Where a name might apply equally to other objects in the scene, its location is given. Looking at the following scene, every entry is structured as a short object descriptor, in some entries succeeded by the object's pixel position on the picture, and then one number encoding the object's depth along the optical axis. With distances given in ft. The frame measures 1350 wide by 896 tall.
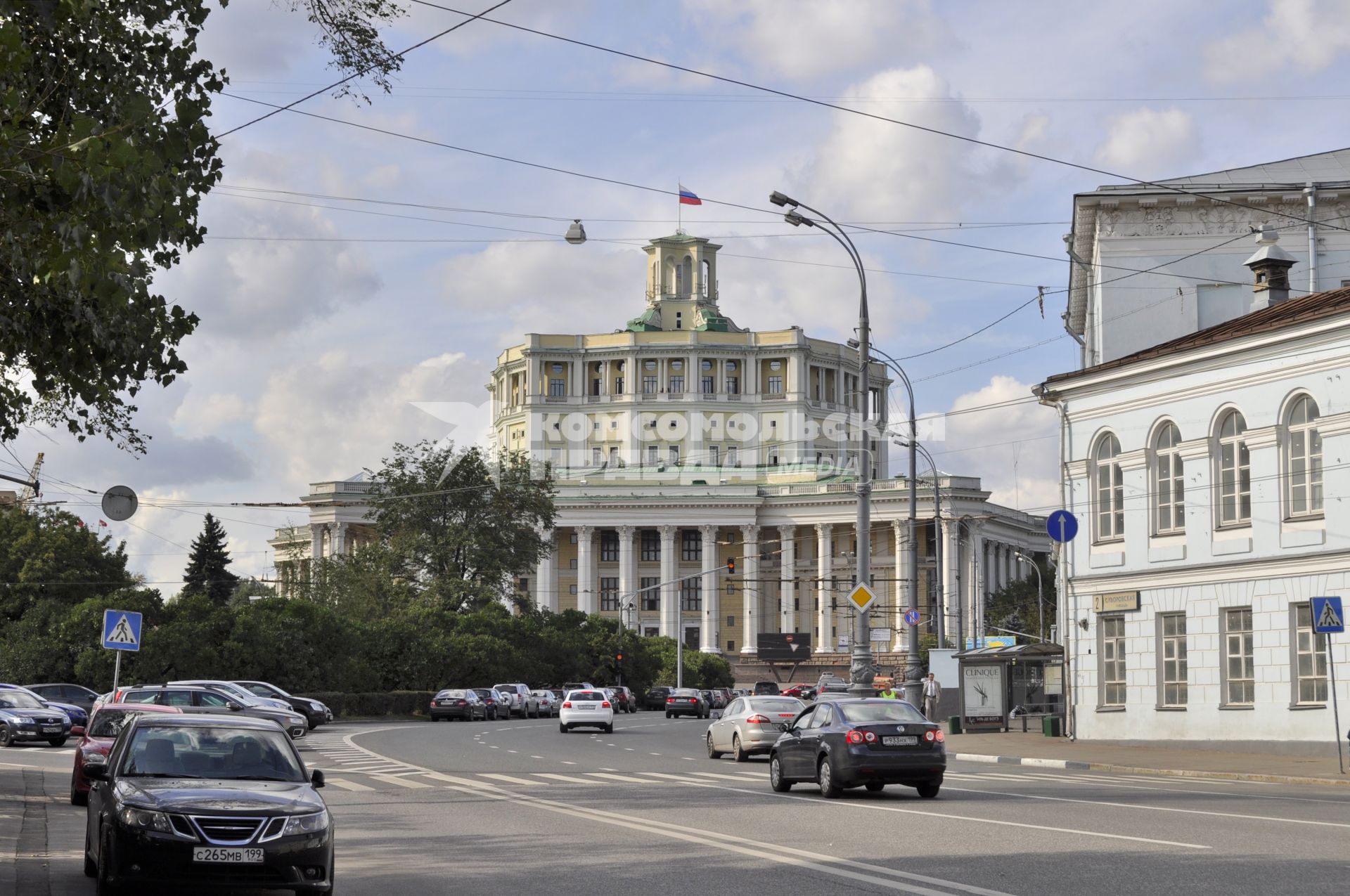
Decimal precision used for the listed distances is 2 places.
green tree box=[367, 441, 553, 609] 279.90
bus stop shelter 152.76
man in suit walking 161.99
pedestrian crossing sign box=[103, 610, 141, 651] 112.27
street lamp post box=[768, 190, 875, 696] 113.19
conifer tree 399.65
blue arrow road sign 124.77
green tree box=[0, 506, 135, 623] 213.66
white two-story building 108.06
